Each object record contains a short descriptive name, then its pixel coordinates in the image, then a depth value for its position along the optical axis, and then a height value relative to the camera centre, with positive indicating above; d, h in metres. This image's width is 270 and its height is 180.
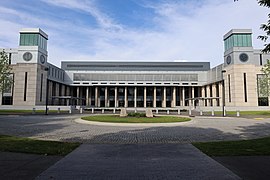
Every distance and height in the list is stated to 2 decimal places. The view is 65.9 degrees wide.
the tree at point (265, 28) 6.20 +2.31
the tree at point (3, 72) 36.81 +5.13
